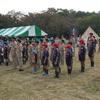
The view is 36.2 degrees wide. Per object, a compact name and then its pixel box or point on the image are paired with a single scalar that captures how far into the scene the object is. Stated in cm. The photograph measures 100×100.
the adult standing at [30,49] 1034
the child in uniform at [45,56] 738
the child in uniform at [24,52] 1091
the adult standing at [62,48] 959
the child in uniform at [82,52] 787
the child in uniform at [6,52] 1043
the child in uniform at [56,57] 691
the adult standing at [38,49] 888
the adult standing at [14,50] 919
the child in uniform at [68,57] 729
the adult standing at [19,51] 854
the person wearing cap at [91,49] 854
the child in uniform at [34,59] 815
